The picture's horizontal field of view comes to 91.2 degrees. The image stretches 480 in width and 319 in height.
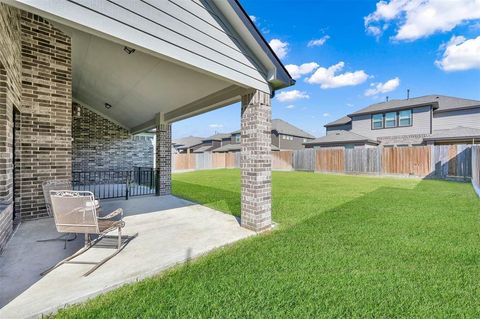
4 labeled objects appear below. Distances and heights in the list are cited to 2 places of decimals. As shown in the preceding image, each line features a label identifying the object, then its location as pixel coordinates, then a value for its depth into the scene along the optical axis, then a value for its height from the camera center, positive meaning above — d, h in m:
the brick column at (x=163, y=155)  8.75 +0.21
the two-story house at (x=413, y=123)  18.78 +3.19
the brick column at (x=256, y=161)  4.59 -0.02
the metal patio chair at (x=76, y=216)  3.06 -0.74
